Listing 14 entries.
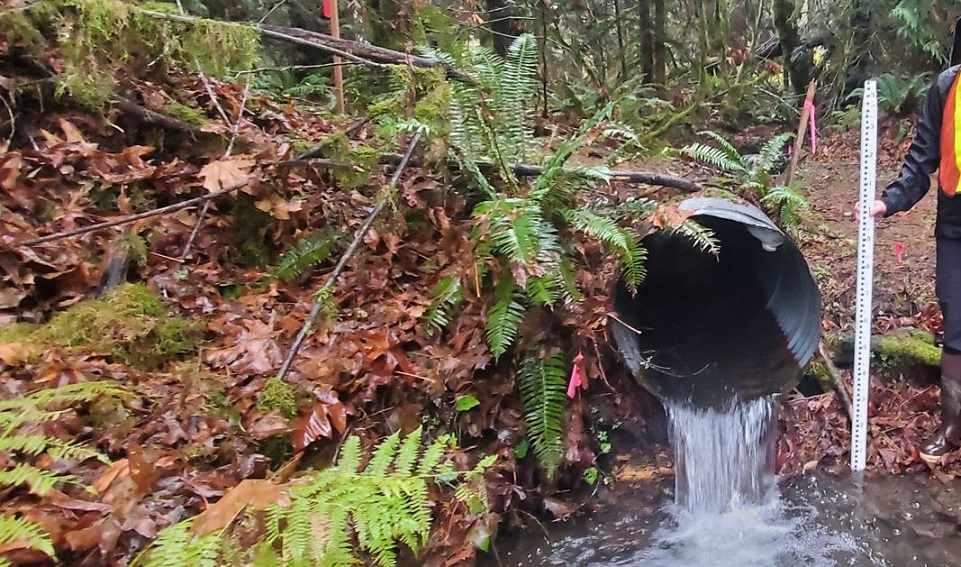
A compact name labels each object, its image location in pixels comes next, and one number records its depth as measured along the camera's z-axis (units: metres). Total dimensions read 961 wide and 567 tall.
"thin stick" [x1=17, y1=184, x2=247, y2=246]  3.36
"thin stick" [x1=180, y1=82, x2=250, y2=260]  3.90
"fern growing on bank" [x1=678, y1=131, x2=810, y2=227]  4.95
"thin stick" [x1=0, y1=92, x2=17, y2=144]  3.84
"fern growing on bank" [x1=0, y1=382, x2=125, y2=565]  1.93
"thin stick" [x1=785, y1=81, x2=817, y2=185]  5.79
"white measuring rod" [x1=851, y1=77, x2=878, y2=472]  4.23
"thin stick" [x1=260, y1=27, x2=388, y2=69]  4.69
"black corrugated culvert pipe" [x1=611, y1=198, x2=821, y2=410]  4.29
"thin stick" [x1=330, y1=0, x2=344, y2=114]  5.55
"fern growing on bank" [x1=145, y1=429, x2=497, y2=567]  1.99
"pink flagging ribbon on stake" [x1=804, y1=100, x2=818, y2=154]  5.47
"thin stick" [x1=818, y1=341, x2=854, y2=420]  4.54
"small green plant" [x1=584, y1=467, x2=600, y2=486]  4.34
